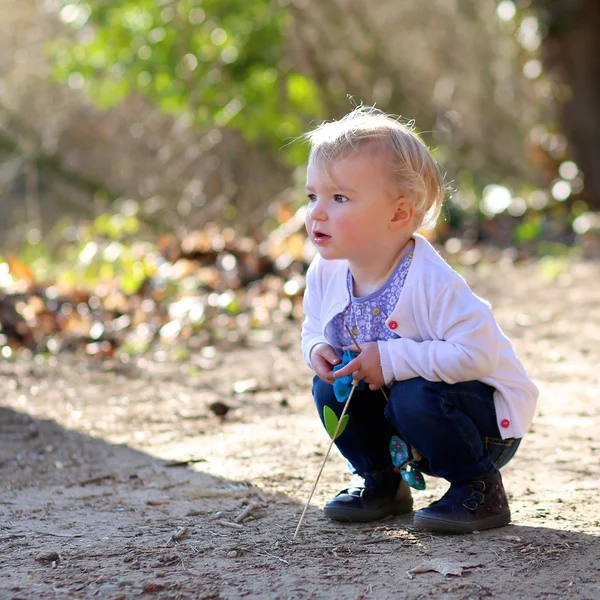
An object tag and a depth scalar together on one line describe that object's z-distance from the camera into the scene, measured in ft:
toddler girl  15.24
